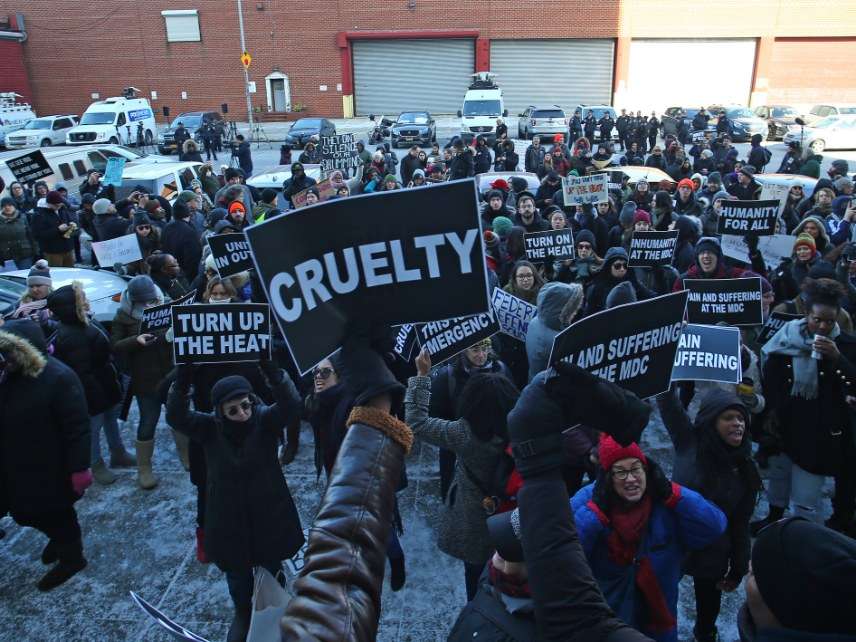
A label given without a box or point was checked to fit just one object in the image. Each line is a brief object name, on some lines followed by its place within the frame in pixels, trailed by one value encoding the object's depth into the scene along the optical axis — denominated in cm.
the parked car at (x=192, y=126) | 2875
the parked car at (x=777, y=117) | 3005
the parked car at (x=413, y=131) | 2877
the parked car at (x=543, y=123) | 2856
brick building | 3806
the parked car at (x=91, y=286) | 767
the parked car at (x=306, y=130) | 2731
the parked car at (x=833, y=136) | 2633
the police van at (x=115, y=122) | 2828
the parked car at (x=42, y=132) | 2842
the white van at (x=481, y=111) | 2872
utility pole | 3569
